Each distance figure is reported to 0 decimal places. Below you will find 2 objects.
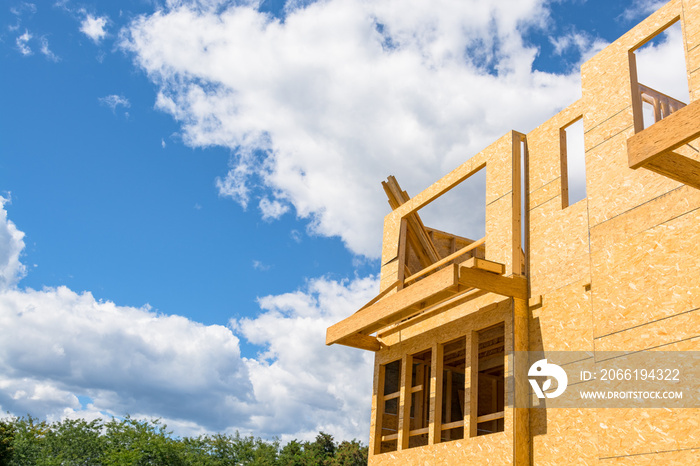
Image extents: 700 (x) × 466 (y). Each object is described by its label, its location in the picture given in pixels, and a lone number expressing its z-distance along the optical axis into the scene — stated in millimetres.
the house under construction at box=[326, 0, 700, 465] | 9297
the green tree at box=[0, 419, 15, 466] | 33812
